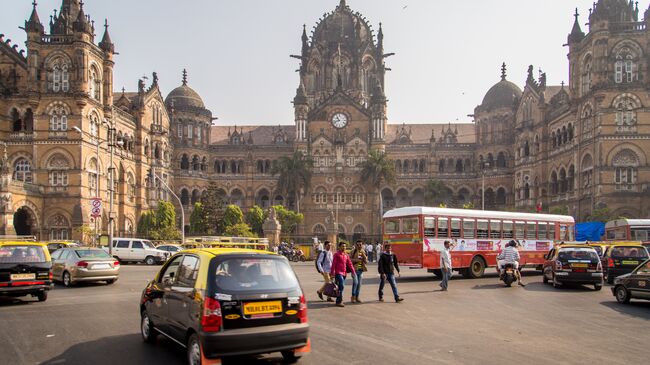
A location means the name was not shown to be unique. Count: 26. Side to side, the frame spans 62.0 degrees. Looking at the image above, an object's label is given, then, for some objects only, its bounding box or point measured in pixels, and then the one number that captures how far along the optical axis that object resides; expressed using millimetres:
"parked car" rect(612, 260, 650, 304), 15273
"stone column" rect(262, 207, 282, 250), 40000
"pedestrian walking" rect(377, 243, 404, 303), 15781
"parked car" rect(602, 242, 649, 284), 21219
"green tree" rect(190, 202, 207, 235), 50406
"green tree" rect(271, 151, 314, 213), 60434
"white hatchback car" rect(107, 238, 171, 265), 34656
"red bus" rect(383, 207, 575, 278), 22953
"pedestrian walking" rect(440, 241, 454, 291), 18781
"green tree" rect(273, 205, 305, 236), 53594
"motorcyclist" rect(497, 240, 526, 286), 20500
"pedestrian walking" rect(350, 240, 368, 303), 15883
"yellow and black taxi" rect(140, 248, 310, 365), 7566
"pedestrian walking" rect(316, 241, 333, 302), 16062
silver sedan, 19692
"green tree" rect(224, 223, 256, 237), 45875
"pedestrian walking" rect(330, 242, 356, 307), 15000
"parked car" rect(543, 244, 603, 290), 19453
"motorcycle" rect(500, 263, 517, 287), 20422
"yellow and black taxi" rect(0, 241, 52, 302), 14375
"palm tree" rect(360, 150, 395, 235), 59656
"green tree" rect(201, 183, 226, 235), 50312
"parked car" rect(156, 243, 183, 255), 35719
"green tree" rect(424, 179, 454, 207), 63719
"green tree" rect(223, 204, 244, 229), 50000
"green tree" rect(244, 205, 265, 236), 53375
